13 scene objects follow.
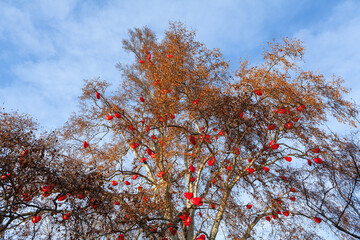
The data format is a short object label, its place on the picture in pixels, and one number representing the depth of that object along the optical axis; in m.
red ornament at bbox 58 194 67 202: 6.43
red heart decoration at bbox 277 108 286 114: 8.62
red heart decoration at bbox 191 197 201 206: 6.92
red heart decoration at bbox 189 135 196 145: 8.11
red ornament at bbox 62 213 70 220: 6.36
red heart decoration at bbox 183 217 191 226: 7.33
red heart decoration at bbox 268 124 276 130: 8.69
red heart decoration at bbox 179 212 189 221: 7.33
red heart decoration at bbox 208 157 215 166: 8.20
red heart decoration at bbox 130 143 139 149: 9.09
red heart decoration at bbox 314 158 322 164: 8.08
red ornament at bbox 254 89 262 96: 8.68
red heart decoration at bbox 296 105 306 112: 8.88
